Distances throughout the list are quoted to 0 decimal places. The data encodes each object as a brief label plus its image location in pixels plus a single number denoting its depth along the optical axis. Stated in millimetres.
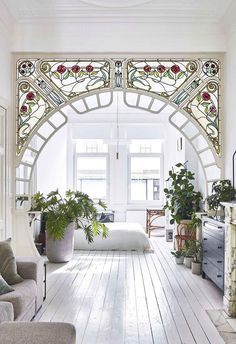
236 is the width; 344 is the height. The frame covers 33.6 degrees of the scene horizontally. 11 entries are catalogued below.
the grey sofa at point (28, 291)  3140
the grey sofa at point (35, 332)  2279
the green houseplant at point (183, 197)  6934
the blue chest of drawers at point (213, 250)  4533
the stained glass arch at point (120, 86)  5582
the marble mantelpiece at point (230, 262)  3986
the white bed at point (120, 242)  7949
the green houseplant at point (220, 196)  5035
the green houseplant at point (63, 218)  6531
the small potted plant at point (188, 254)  6318
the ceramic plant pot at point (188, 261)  6387
